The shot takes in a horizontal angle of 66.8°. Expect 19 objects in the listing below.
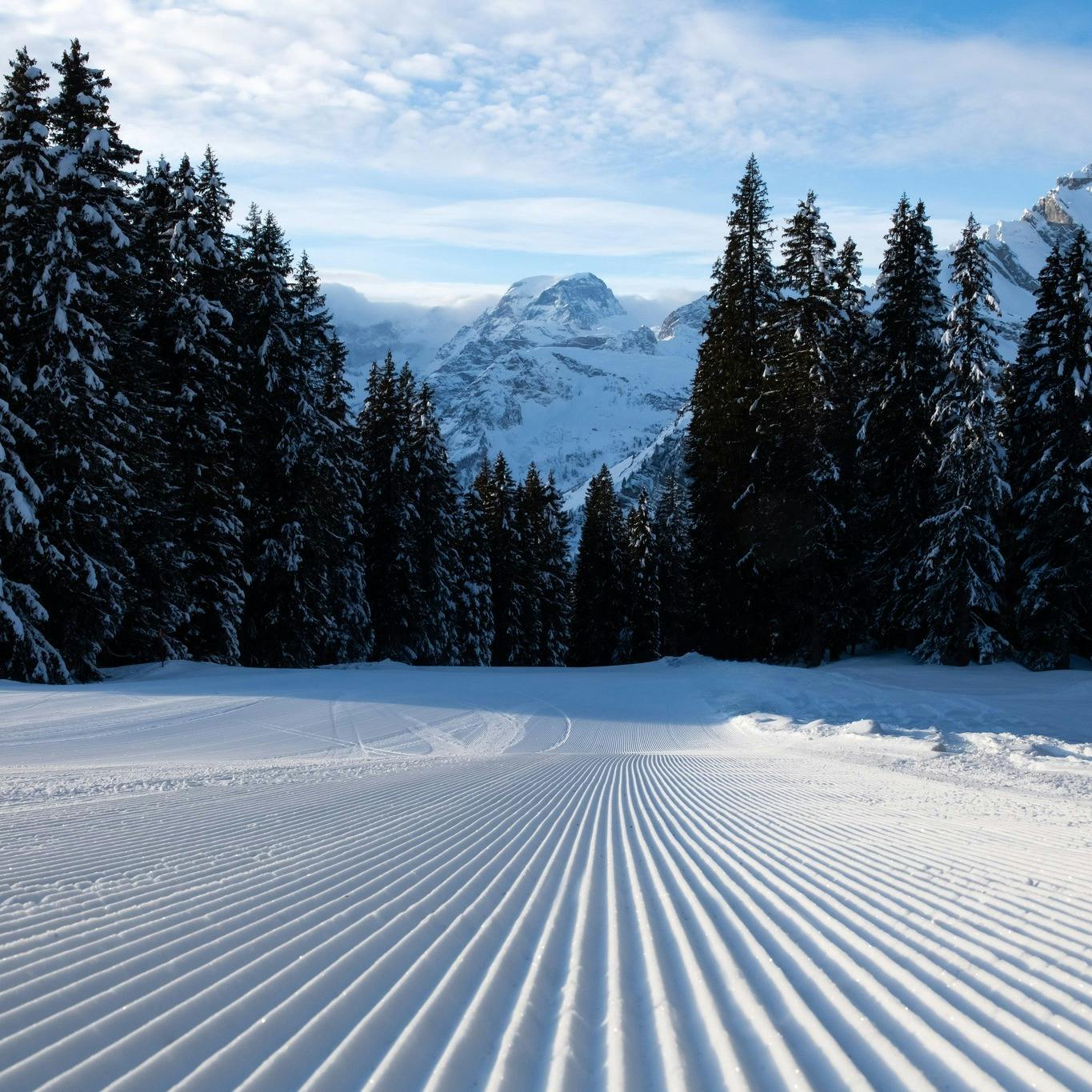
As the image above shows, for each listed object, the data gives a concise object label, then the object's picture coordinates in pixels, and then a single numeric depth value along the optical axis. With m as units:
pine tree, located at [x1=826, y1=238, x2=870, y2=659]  26.61
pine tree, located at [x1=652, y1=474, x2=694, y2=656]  50.06
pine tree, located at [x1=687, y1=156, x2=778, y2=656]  28.08
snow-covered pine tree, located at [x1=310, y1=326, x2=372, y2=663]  28.80
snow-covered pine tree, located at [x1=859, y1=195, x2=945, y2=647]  26.83
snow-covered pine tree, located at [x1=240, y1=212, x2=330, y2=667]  26.50
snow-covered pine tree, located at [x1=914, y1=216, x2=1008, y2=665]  23.67
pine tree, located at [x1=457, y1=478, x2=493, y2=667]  39.47
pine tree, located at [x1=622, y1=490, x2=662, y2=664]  44.59
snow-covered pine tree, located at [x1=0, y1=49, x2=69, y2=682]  17.69
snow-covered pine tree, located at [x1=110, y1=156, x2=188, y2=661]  21.23
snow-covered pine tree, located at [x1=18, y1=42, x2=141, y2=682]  18.94
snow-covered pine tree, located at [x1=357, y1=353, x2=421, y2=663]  34.00
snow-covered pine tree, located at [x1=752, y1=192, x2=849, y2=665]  25.69
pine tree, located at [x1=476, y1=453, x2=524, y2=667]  44.31
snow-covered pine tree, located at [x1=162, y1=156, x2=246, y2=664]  23.55
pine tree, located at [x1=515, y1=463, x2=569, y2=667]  46.22
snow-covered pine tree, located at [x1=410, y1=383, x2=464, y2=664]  35.00
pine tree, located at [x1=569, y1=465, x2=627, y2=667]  46.84
